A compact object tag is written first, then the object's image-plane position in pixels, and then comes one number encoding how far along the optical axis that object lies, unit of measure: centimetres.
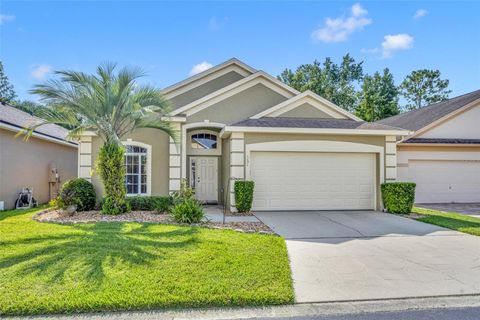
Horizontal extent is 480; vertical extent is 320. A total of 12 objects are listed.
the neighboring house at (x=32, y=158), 1224
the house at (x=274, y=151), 1202
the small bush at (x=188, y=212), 912
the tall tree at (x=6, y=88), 4009
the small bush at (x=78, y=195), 1045
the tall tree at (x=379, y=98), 3309
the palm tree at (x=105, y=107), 1000
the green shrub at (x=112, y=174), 1017
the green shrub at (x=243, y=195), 1130
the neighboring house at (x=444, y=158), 1536
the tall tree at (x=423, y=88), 3931
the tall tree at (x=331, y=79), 3847
